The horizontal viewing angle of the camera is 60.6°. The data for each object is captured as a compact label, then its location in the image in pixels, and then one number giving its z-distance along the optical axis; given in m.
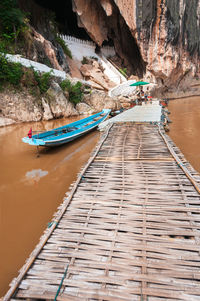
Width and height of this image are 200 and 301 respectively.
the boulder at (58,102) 12.22
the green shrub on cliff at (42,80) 11.92
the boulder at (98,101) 15.67
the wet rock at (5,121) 10.28
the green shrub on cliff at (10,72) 10.11
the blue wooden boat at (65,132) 5.93
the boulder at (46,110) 11.85
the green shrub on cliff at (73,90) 13.84
